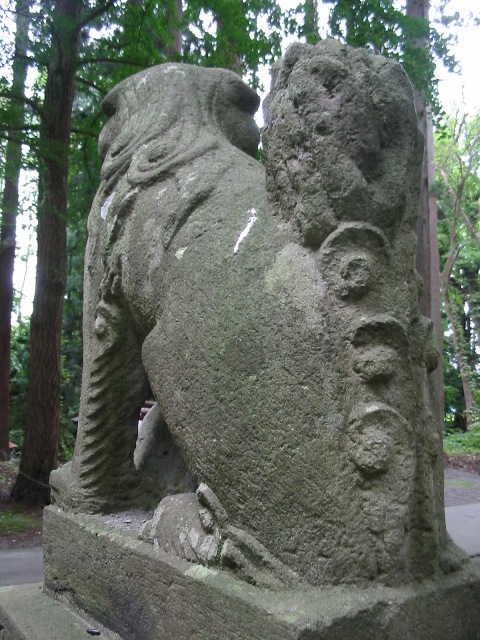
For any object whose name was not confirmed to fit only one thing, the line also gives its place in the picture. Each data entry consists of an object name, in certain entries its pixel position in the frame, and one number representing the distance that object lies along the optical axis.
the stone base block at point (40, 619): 1.86
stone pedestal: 1.28
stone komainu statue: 1.37
